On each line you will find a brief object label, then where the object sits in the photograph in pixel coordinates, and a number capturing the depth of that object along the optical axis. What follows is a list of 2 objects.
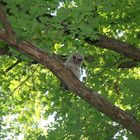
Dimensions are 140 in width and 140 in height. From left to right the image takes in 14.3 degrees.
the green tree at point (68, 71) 7.74
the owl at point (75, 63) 11.24
